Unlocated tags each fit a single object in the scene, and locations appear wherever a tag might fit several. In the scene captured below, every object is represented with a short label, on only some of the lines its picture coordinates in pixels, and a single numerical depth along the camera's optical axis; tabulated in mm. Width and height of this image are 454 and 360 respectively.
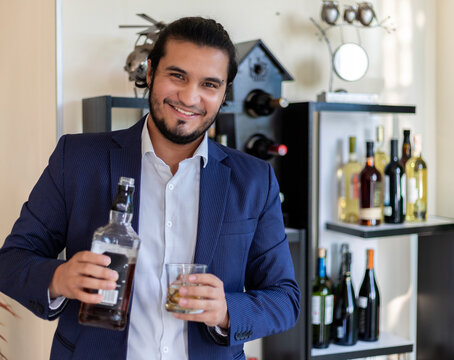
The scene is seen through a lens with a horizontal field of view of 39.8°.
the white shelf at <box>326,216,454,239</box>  2672
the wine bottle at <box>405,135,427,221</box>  2930
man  1421
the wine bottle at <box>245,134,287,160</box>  2542
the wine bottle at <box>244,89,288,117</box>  2533
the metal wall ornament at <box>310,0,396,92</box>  2797
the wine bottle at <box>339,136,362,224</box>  2916
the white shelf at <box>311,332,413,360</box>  2687
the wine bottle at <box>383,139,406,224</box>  2814
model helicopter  2178
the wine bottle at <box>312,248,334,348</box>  2707
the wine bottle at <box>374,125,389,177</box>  2990
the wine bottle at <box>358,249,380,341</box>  2850
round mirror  2812
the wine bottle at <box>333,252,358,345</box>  2785
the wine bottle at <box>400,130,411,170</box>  2980
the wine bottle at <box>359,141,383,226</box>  2764
